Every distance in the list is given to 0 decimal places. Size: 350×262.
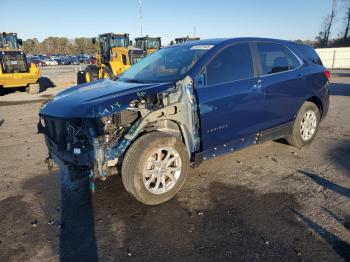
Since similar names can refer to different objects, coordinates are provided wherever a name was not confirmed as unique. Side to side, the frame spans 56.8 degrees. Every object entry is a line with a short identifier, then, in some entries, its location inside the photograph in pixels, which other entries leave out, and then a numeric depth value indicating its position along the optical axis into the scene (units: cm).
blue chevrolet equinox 351
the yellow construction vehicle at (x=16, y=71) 1509
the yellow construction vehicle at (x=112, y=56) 1531
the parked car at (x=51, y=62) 5229
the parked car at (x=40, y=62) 4797
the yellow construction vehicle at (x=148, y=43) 2235
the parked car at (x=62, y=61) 5428
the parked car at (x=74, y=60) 5425
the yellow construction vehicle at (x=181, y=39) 2371
